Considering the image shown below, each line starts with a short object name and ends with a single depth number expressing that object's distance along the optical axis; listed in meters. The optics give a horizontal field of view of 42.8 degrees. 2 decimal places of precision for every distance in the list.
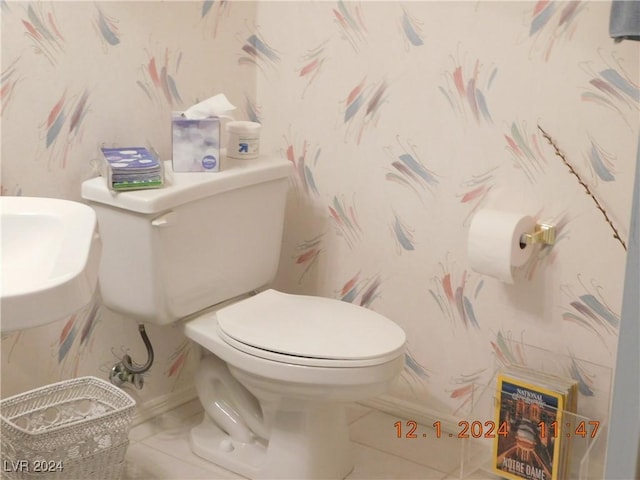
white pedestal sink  1.02
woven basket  1.74
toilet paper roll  1.91
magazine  1.93
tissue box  2.02
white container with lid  2.14
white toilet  1.83
